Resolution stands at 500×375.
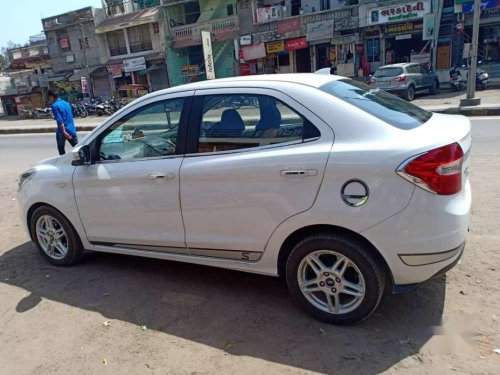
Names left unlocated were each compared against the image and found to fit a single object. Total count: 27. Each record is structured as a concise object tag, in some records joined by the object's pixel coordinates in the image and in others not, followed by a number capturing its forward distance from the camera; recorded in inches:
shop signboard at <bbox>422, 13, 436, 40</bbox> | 946.7
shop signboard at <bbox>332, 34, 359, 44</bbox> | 1048.9
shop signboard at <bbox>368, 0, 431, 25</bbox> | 958.4
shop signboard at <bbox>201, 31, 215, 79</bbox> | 818.0
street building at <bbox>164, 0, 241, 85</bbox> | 1231.5
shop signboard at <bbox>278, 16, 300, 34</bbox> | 1104.8
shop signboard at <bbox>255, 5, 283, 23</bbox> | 1137.0
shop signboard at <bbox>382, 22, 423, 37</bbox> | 991.1
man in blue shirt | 349.5
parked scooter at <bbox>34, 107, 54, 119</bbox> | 1240.3
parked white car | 101.0
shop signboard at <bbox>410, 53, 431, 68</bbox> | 993.5
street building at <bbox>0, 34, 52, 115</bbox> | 1533.0
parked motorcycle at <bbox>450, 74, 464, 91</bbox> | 791.1
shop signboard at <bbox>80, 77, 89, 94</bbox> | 1378.1
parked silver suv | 715.4
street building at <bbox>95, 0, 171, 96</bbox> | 1349.7
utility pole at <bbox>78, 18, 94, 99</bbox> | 1494.8
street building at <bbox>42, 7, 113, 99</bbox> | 1476.4
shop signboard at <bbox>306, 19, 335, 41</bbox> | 1064.8
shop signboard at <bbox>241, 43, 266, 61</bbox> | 1170.6
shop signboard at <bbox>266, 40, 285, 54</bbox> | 1148.5
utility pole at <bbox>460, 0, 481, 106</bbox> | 478.4
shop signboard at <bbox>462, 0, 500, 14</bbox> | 907.2
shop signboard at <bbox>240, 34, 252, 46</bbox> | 1179.3
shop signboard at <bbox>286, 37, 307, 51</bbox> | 1113.4
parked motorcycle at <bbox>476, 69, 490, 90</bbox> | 760.3
